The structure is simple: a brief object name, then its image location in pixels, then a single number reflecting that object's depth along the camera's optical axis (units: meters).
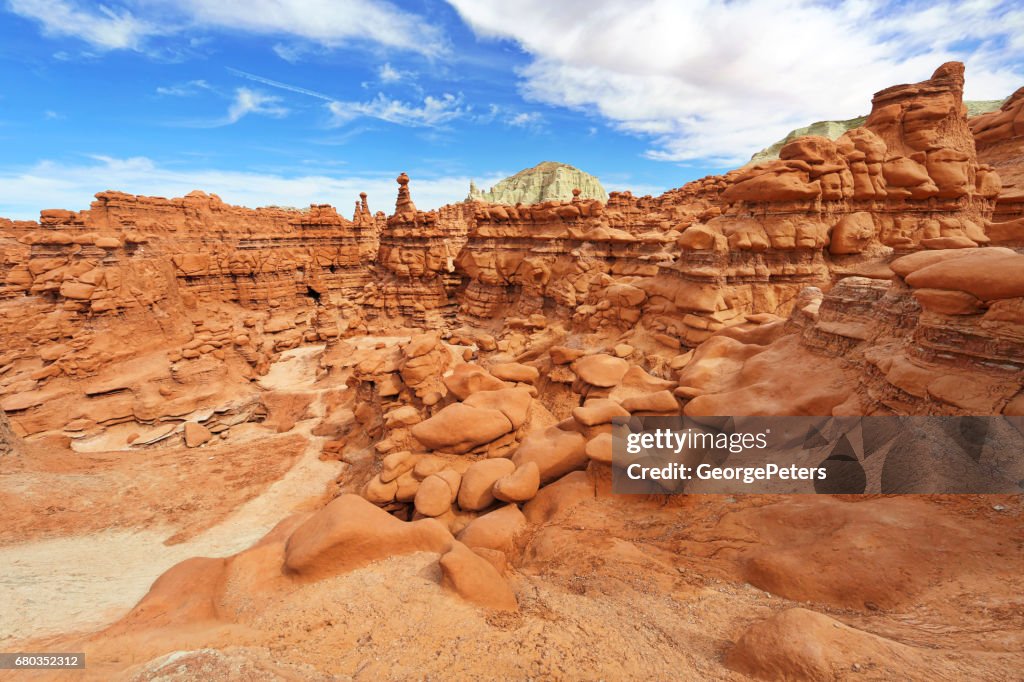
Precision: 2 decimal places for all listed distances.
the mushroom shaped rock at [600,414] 6.86
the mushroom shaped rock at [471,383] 9.21
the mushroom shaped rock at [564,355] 11.22
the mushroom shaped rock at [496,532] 5.17
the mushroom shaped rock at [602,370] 9.34
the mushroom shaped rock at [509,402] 8.24
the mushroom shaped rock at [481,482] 6.28
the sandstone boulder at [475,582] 3.70
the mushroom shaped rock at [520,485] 6.05
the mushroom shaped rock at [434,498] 6.22
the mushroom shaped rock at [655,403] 7.02
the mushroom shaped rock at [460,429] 7.70
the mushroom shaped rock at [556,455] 6.68
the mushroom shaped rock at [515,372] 9.83
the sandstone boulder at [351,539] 4.16
